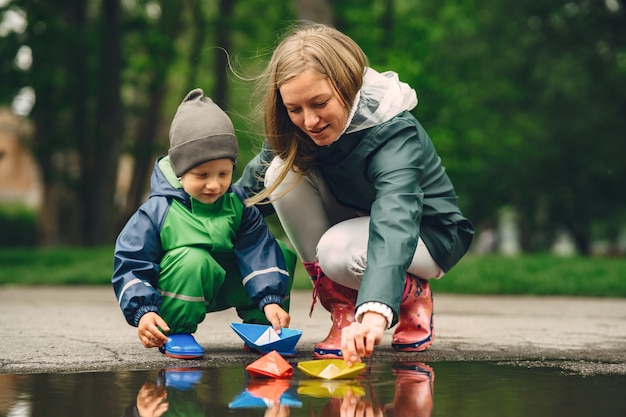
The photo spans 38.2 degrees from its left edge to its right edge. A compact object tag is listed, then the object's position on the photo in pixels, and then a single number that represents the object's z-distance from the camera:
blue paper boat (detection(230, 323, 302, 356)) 3.16
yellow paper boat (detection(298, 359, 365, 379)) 2.66
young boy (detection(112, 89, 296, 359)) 3.13
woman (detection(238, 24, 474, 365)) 2.83
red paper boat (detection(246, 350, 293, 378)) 2.71
